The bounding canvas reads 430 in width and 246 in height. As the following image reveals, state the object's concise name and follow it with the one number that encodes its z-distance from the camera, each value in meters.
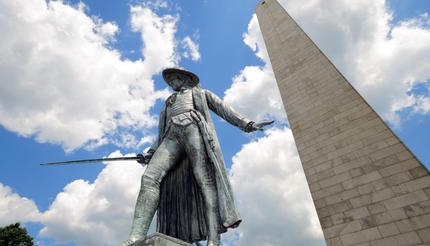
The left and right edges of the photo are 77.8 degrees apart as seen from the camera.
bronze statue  2.93
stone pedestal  2.17
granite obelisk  6.52
